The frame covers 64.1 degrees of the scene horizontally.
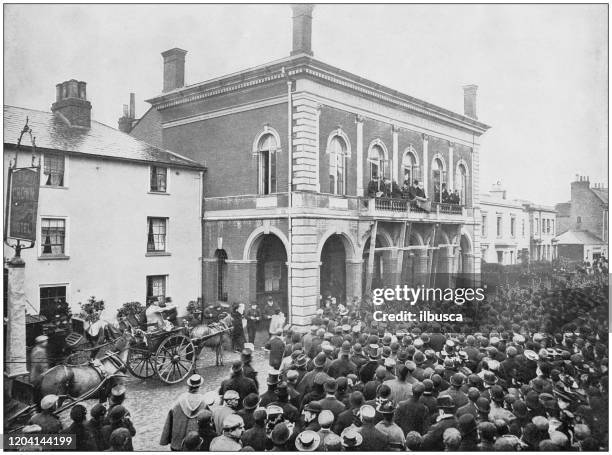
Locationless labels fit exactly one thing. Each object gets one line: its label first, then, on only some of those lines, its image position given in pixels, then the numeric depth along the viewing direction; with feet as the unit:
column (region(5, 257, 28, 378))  32.60
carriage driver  38.91
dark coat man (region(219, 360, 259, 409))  29.68
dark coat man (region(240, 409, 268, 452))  24.22
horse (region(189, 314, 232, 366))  40.09
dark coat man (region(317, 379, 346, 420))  25.49
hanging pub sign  33.88
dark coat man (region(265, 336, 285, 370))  37.28
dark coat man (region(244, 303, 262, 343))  45.39
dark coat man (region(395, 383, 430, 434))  26.27
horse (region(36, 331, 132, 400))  31.45
